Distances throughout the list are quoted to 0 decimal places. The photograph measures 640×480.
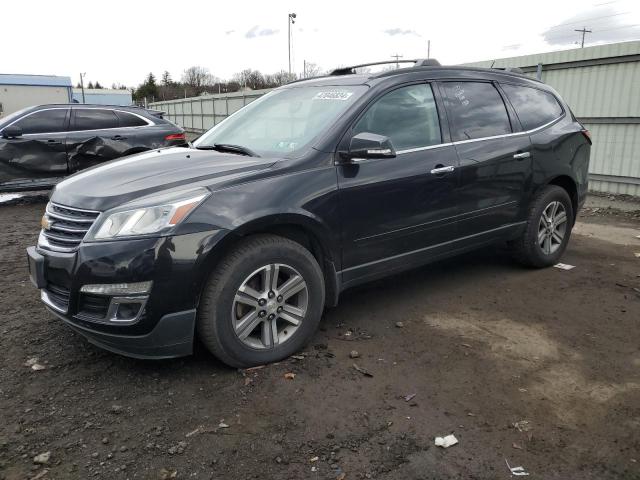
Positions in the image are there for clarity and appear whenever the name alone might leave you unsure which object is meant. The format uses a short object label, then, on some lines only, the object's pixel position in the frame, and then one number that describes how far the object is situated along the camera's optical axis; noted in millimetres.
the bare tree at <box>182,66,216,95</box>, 77875
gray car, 8477
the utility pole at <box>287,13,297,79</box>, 38288
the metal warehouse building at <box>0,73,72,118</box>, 40906
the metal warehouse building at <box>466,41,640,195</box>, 8406
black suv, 2879
